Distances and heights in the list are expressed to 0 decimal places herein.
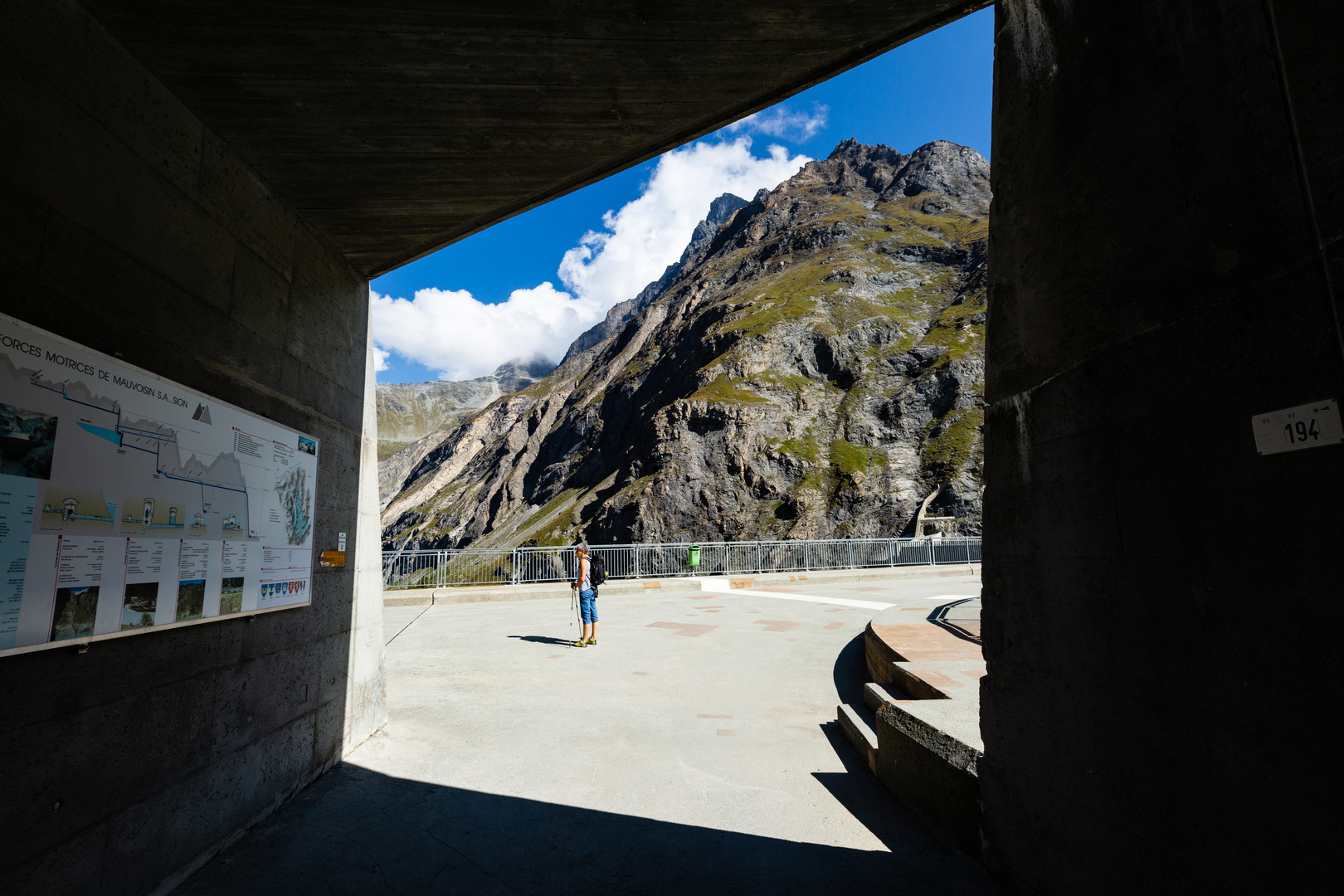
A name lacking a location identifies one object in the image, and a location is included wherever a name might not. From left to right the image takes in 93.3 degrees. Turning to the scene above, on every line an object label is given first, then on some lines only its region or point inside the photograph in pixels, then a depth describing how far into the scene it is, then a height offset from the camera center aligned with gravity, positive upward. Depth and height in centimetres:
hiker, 1061 -90
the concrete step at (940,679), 515 -130
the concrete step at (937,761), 390 -156
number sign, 201 +29
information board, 262 +30
